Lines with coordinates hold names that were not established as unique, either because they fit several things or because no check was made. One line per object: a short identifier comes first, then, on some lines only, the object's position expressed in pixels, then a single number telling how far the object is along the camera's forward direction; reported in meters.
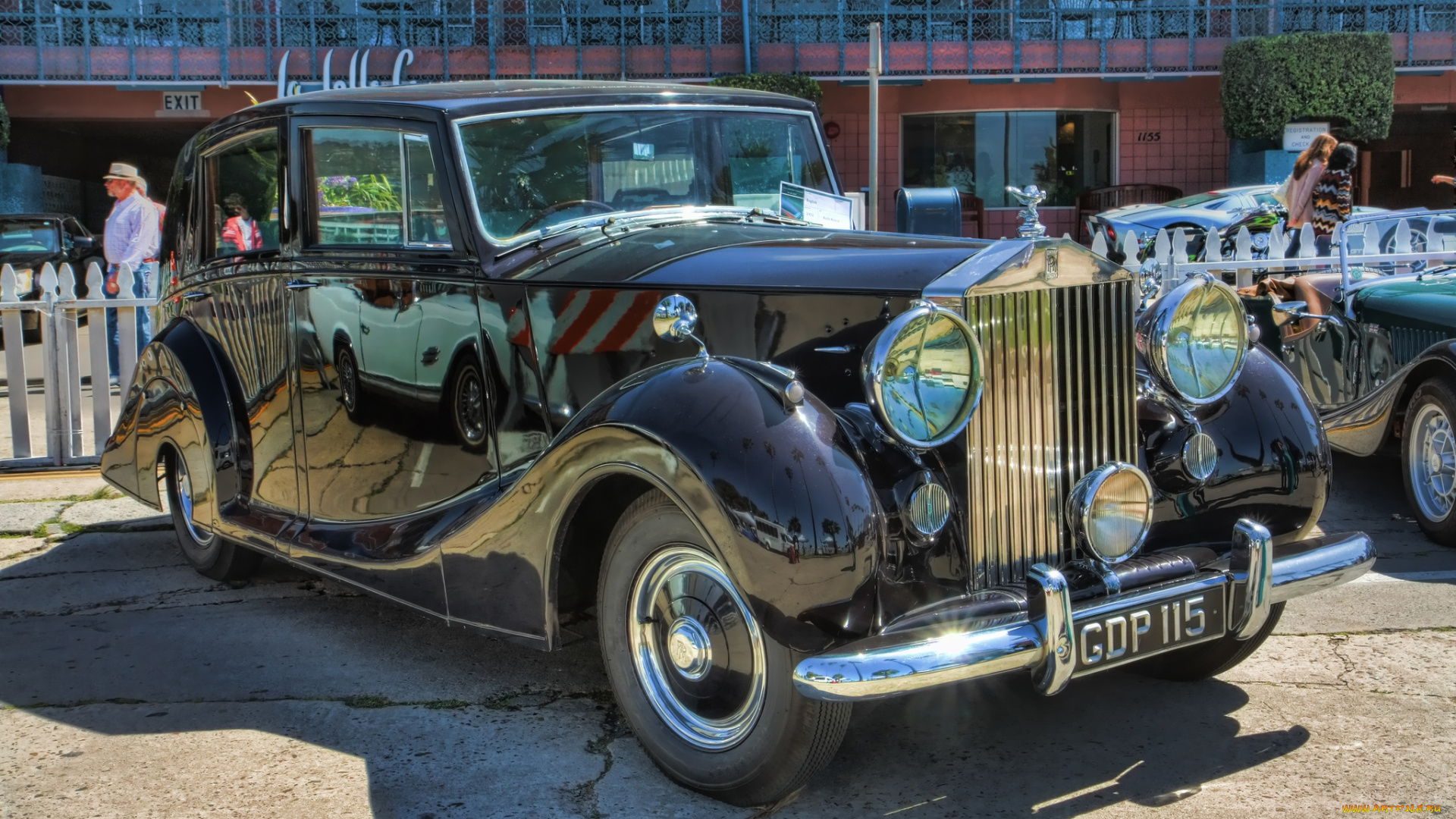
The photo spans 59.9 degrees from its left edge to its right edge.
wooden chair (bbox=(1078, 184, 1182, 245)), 18.73
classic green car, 4.77
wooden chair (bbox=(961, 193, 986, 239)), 18.56
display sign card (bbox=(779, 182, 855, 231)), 3.89
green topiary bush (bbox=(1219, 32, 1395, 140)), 17.38
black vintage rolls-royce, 2.46
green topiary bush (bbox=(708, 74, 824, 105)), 17.33
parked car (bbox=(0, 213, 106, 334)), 13.99
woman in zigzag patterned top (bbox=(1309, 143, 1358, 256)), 8.00
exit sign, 19.17
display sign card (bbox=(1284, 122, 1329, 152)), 17.55
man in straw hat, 8.85
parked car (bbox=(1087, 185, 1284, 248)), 14.20
